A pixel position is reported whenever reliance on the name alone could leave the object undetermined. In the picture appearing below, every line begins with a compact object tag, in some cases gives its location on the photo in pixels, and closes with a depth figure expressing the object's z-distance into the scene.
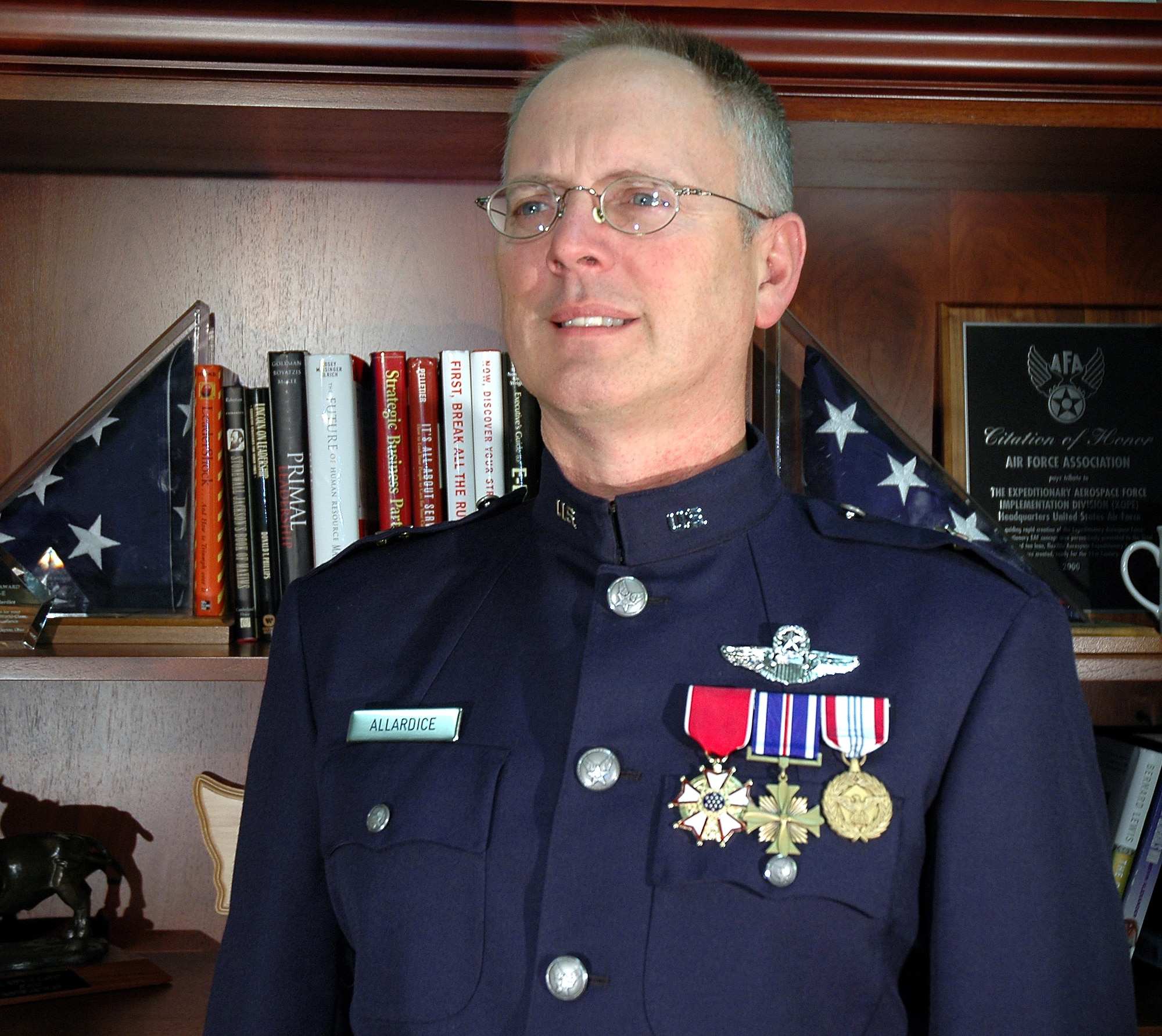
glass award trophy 1.25
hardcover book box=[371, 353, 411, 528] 1.33
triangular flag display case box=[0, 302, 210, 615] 1.33
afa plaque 1.51
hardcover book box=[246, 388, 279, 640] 1.32
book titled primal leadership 1.31
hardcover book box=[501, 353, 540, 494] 1.33
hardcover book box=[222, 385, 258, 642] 1.32
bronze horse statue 1.31
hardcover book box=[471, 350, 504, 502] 1.32
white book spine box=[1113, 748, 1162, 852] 1.30
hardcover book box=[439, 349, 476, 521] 1.33
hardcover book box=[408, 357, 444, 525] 1.33
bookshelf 1.40
